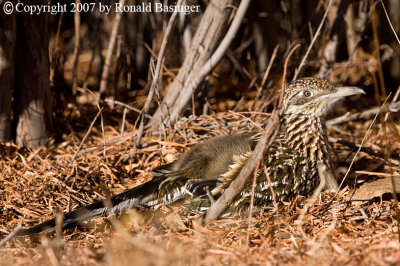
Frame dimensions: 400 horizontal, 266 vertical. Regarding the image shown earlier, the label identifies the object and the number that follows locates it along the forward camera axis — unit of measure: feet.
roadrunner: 22.56
